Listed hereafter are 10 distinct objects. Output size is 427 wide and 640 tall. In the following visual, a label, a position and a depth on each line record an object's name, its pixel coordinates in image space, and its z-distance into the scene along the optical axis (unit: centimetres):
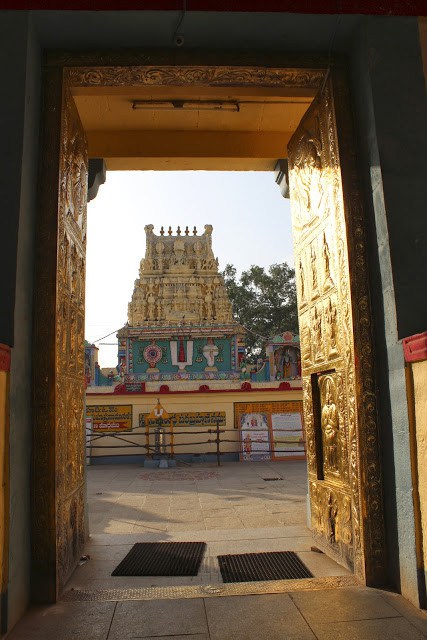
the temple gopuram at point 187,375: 1352
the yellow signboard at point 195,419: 1406
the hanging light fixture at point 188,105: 498
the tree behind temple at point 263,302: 3556
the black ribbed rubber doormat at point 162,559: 392
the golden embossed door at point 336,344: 357
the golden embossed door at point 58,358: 339
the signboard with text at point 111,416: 1402
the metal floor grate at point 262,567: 373
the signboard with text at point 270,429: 1320
